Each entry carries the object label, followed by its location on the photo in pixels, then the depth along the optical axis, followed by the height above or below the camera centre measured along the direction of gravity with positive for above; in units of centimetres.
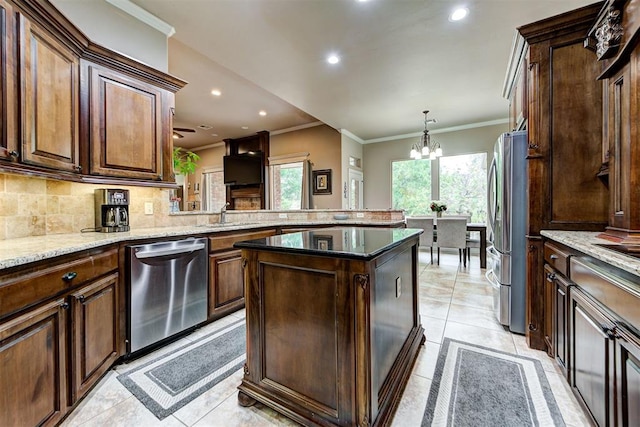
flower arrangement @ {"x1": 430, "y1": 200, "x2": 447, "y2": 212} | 518 +7
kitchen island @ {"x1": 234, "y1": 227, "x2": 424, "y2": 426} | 115 -56
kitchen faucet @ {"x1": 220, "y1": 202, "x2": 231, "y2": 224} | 331 -4
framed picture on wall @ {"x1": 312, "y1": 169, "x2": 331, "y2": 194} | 624 +72
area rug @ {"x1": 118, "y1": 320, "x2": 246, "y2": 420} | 155 -107
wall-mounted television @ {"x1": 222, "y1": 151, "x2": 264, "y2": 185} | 690 +114
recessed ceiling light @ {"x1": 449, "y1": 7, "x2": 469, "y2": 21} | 242 +183
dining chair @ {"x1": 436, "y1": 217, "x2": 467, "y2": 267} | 456 -38
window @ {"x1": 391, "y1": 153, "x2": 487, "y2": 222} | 595 +64
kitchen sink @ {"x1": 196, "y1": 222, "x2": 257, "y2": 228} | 296 -14
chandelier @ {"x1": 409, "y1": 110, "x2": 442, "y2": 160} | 483 +111
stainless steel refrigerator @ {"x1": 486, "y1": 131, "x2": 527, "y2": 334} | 219 -14
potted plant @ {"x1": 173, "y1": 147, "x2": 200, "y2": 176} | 332 +60
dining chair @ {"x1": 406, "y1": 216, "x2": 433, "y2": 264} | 483 -27
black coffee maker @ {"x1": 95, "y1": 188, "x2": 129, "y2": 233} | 216 +2
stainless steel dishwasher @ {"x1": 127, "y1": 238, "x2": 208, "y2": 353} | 191 -60
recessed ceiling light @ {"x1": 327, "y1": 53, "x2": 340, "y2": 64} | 319 +186
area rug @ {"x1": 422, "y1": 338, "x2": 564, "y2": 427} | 137 -106
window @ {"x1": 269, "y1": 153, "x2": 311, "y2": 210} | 652 +80
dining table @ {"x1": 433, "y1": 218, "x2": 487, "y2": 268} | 463 -46
